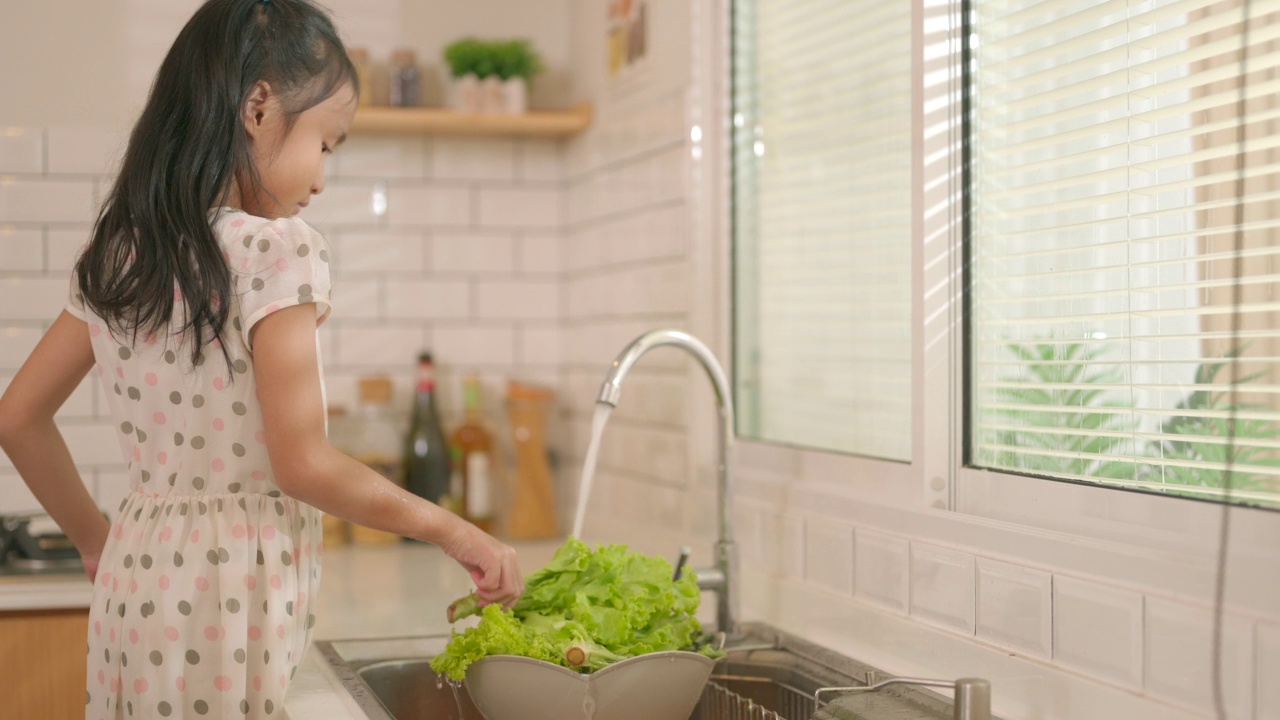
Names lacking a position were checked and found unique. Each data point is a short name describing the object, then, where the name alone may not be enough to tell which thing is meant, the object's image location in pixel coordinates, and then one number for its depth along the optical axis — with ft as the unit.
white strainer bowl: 3.48
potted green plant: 7.24
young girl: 3.26
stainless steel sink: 4.02
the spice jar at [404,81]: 7.22
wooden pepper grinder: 7.40
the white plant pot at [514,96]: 7.29
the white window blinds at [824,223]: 4.49
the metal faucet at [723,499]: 4.52
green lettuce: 3.53
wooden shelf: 7.08
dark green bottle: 7.23
